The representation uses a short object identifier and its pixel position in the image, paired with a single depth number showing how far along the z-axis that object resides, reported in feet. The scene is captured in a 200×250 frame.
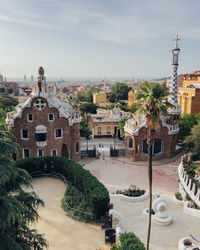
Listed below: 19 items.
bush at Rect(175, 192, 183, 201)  72.08
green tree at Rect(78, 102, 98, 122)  214.71
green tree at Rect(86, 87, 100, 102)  347.60
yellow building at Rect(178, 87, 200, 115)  183.93
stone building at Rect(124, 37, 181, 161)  111.34
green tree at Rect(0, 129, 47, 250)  32.82
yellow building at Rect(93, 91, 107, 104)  312.09
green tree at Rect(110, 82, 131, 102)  347.73
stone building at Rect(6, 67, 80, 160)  101.45
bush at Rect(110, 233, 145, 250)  42.97
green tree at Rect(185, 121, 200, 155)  98.99
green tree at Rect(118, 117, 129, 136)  141.28
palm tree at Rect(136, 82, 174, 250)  41.98
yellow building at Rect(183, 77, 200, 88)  224.10
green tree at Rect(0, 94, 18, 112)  238.89
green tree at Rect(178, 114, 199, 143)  122.11
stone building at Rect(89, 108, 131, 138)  157.48
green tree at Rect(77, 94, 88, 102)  340.43
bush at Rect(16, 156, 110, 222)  62.13
